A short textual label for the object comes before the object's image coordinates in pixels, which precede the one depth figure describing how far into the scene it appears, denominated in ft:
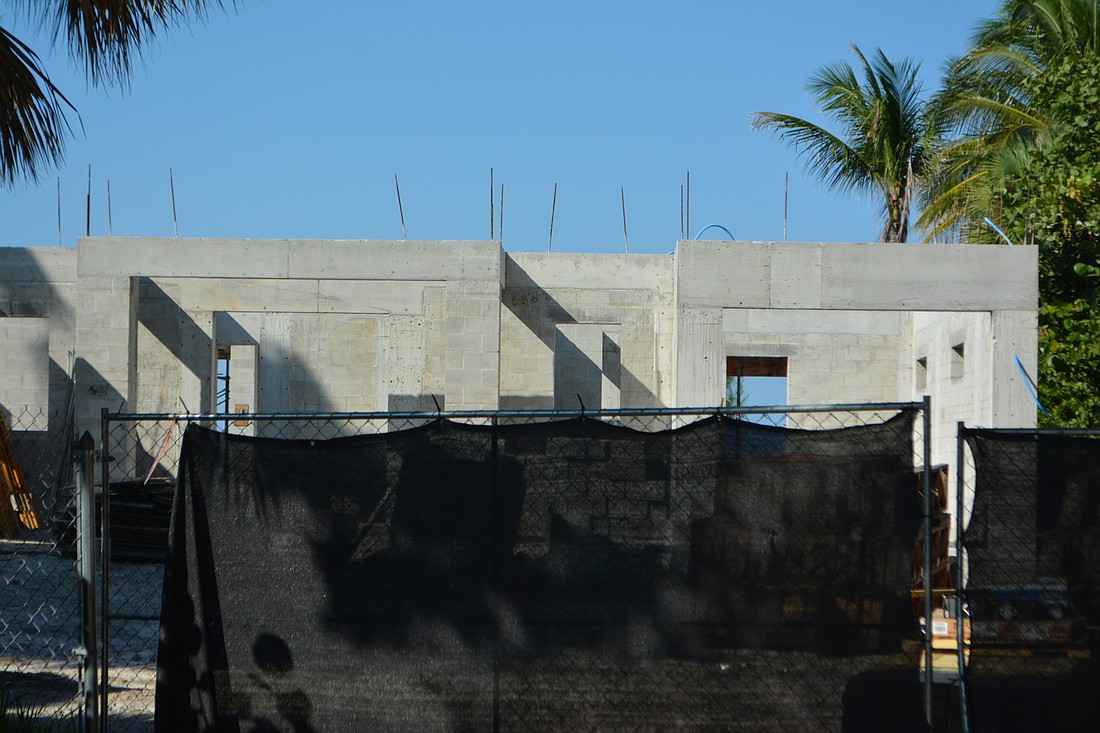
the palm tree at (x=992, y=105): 77.82
